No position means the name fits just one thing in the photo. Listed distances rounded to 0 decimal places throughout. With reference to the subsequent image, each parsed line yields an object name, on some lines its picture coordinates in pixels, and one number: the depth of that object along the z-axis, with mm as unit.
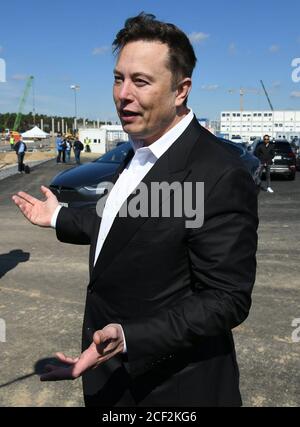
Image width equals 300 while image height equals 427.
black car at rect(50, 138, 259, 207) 8508
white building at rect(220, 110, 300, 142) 46562
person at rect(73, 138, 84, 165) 23922
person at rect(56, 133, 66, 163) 23969
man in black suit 1294
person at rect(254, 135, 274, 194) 14172
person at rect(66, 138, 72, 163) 24841
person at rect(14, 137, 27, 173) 18203
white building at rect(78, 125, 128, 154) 34531
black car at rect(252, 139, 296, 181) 16594
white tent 53750
